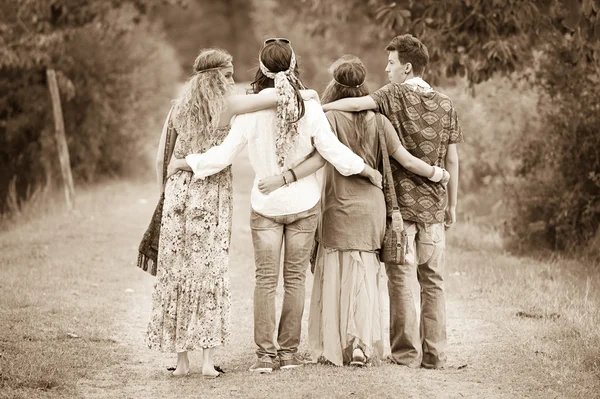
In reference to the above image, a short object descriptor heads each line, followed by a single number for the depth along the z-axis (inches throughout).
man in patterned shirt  475.4
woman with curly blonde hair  453.2
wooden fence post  1204.5
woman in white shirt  449.6
